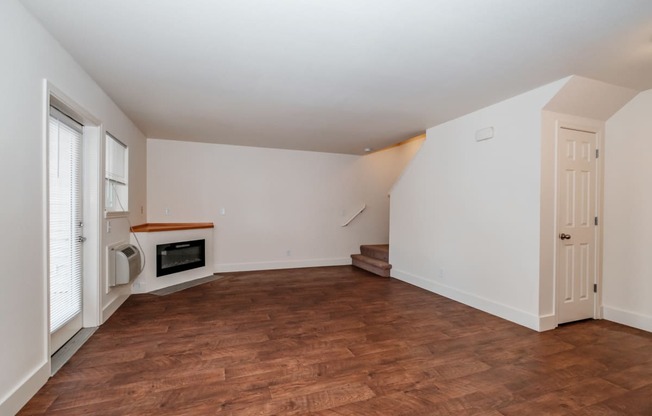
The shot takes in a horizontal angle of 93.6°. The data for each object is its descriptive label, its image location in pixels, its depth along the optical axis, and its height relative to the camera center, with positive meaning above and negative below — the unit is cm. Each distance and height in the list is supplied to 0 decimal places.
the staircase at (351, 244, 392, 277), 557 -103
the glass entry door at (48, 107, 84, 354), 252 -20
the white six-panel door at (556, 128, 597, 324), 324 -18
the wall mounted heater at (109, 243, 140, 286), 341 -69
